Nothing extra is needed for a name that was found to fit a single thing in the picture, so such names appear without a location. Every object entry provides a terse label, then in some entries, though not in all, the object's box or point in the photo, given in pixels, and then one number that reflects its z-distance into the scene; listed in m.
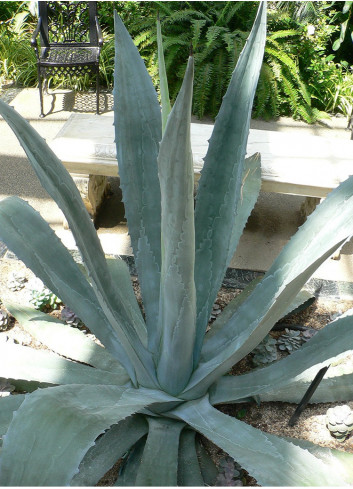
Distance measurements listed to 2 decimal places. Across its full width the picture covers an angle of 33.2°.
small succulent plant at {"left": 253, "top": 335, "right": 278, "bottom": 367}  2.05
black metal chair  4.52
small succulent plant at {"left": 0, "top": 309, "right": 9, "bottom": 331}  2.15
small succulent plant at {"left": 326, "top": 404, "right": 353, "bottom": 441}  1.77
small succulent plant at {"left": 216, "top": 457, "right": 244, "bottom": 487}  1.65
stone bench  2.91
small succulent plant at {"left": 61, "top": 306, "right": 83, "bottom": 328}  2.20
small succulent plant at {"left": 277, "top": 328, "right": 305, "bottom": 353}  2.12
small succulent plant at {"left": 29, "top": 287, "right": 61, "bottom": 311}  2.25
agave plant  1.34
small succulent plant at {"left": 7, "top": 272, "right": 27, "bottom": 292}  2.35
